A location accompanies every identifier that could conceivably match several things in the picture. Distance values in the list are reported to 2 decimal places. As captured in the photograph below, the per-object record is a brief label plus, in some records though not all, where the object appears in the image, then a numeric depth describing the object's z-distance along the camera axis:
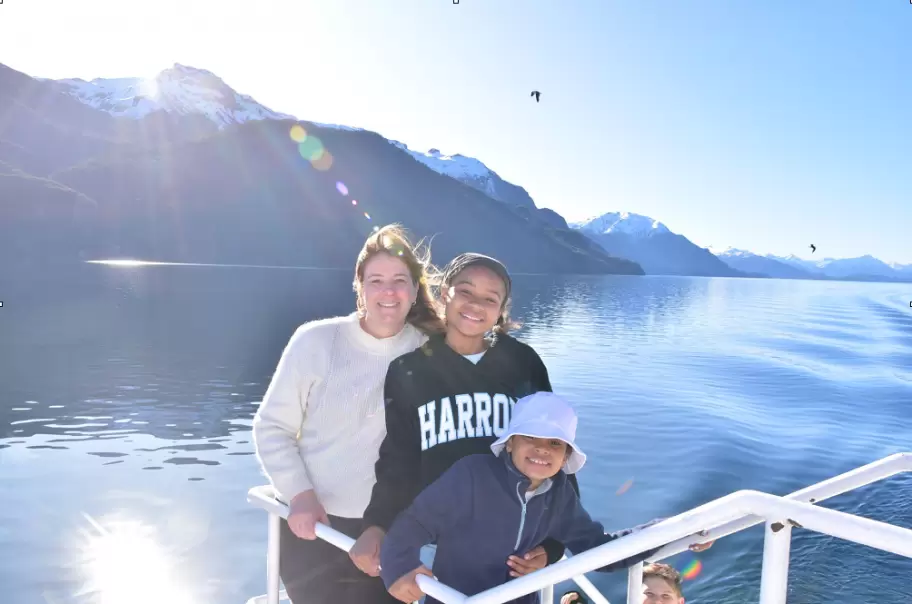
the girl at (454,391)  2.82
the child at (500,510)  2.44
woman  2.96
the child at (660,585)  4.07
